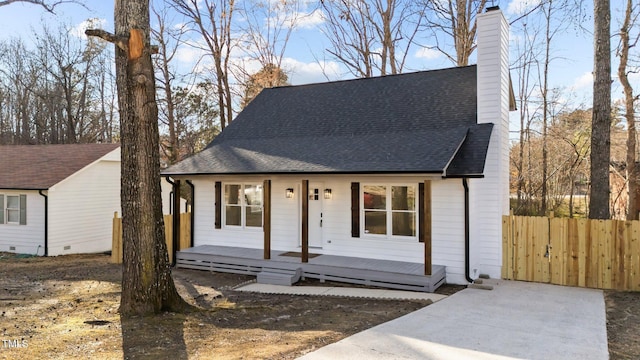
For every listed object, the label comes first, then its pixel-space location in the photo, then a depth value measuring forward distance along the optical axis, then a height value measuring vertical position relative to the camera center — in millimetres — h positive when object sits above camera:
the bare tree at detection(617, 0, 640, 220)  15047 +3606
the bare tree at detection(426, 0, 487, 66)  17641 +6832
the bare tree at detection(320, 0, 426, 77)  20109 +7532
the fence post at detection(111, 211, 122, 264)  12273 -1882
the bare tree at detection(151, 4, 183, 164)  23000 +6622
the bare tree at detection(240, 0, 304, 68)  23547 +8864
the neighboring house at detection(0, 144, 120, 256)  14828 -729
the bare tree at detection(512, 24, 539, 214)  21156 +4336
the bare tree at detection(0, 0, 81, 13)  9438 +4119
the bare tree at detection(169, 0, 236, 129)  23297 +8593
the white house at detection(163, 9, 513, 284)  8977 +147
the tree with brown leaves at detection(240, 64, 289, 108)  23891 +5787
